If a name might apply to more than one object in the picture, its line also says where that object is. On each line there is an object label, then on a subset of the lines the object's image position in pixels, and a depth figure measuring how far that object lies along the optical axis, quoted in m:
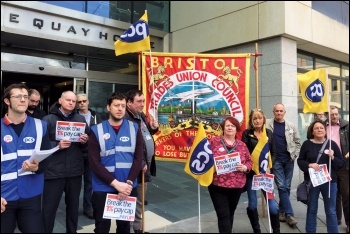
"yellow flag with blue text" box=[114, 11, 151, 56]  4.95
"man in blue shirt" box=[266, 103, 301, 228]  5.04
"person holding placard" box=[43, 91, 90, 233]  3.75
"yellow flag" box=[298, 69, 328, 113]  4.80
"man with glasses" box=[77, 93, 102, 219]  4.89
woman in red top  3.90
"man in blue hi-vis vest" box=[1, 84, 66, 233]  3.04
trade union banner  5.81
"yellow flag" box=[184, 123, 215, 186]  3.94
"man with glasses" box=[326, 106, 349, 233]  4.90
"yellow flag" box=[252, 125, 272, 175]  4.30
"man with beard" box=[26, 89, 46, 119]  4.62
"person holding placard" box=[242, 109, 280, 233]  4.29
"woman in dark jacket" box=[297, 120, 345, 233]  4.20
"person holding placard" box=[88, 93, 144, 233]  3.37
